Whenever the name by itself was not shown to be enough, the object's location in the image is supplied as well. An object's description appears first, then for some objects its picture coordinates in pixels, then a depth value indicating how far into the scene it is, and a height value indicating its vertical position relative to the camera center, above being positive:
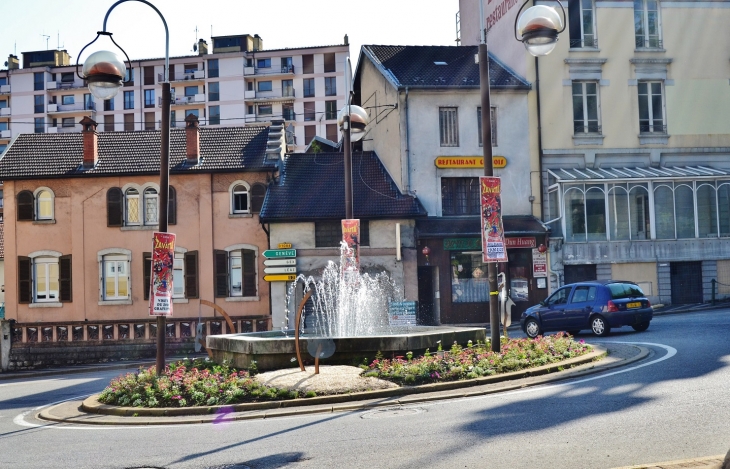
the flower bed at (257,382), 12.68 -1.74
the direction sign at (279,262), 32.25 +0.46
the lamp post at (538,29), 13.77 +4.04
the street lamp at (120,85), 13.75 +3.40
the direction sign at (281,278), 32.12 -0.18
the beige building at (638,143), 33.59 +5.12
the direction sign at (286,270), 32.22 +0.11
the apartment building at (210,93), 75.00 +17.61
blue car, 21.27 -1.24
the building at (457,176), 32.94 +3.81
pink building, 33.91 +1.96
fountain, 14.27 -1.34
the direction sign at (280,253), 31.99 +0.80
